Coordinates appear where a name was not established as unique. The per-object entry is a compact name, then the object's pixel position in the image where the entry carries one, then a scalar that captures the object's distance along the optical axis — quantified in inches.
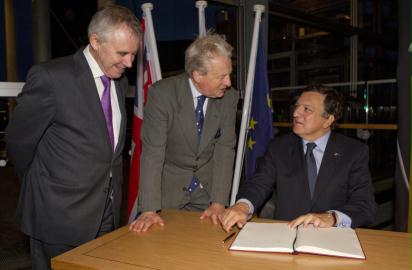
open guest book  49.4
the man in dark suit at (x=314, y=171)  74.0
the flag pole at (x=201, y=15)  126.8
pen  56.0
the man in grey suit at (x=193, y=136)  71.1
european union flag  131.1
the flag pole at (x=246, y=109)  122.4
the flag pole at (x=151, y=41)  116.5
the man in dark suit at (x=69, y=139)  63.1
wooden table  47.3
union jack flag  112.0
